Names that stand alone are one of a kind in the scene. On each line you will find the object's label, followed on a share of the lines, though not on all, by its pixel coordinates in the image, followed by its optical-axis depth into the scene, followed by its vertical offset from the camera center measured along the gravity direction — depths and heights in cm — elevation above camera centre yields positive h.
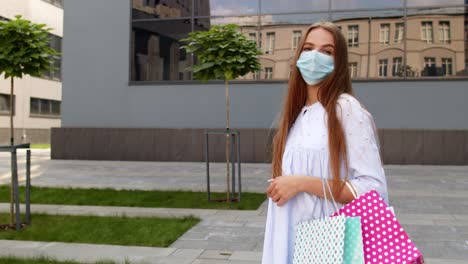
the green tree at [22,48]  653 +105
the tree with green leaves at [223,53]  839 +128
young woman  188 -7
